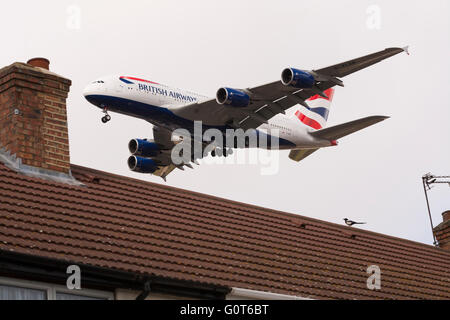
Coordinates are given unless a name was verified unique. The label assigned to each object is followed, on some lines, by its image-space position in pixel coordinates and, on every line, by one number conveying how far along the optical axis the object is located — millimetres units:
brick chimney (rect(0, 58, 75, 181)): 18922
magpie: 26728
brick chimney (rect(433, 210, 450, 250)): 28219
